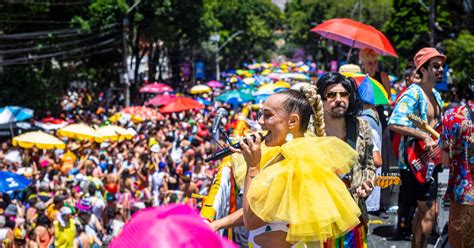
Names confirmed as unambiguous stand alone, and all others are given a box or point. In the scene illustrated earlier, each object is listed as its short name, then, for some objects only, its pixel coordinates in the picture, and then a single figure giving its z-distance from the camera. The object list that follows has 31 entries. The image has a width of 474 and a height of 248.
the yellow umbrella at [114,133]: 19.47
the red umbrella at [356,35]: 8.91
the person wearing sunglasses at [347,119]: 4.95
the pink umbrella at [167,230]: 2.06
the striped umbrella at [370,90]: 6.70
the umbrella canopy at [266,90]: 23.01
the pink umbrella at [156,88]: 38.56
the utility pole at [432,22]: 36.09
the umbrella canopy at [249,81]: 40.20
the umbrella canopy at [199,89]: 38.39
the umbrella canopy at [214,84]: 50.81
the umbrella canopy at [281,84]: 23.14
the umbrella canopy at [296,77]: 35.62
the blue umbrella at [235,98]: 27.39
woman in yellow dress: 3.48
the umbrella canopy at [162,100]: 28.12
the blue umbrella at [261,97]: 23.70
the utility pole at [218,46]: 77.56
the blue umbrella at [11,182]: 10.72
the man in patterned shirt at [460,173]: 5.18
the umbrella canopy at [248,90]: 28.60
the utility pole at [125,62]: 35.75
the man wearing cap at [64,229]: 10.11
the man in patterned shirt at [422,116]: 6.18
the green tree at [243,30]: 81.31
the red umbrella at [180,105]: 26.87
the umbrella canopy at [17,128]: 25.88
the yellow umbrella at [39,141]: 17.14
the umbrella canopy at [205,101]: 35.78
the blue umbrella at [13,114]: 23.09
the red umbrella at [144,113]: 26.44
